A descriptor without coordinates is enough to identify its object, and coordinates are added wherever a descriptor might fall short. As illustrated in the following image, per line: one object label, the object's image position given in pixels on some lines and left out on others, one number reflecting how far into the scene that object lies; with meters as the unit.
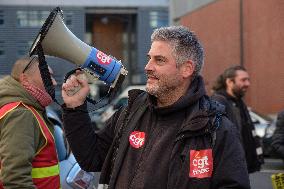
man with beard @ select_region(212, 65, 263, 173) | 5.44
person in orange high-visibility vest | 3.05
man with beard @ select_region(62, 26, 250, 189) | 2.42
